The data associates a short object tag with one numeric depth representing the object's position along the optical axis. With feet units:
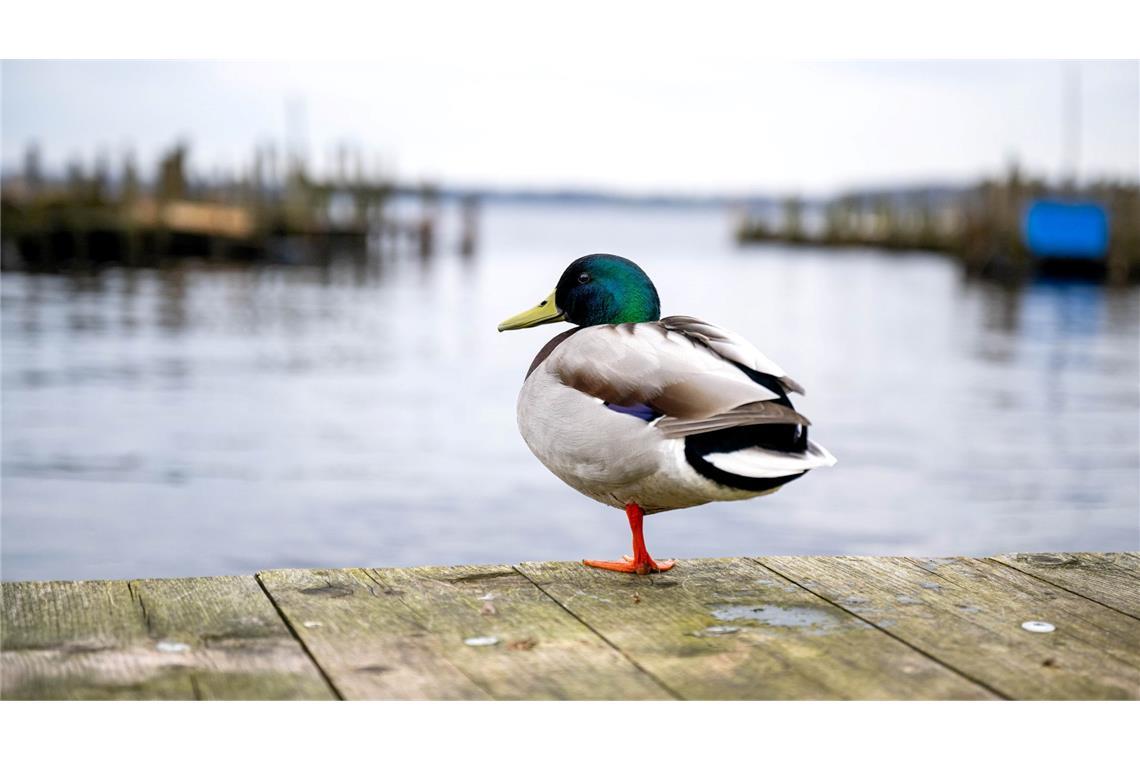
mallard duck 9.38
